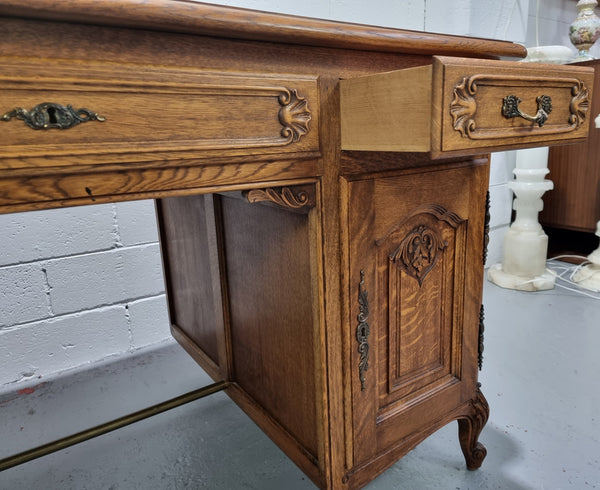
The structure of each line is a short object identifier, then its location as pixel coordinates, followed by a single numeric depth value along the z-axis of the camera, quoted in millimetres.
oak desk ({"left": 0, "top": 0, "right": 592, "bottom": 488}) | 544
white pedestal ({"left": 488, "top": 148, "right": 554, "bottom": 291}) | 2330
